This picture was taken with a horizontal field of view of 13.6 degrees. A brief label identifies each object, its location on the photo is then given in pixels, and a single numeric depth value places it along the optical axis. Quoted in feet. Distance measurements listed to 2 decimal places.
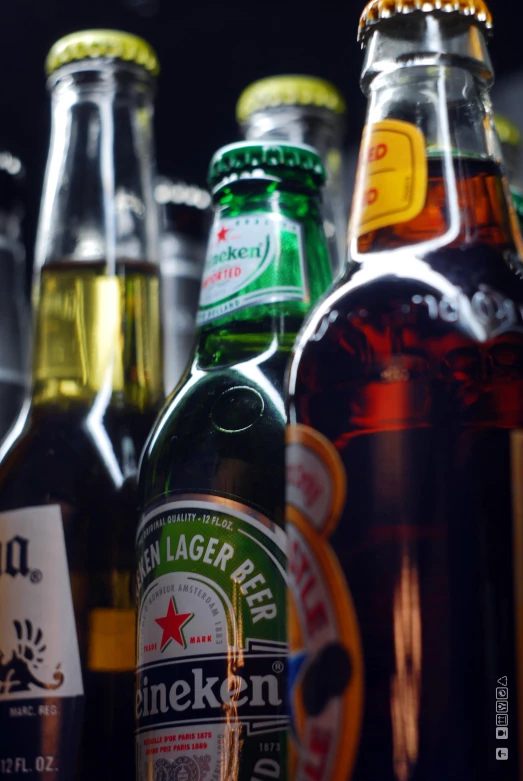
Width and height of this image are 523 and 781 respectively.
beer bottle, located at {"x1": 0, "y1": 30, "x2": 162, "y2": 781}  1.60
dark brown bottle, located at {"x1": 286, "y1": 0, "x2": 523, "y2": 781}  1.34
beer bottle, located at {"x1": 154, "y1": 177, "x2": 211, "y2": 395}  2.00
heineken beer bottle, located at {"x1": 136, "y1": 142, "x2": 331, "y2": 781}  1.49
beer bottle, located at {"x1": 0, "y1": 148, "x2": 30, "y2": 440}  1.99
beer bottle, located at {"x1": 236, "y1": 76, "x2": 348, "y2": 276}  1.93
